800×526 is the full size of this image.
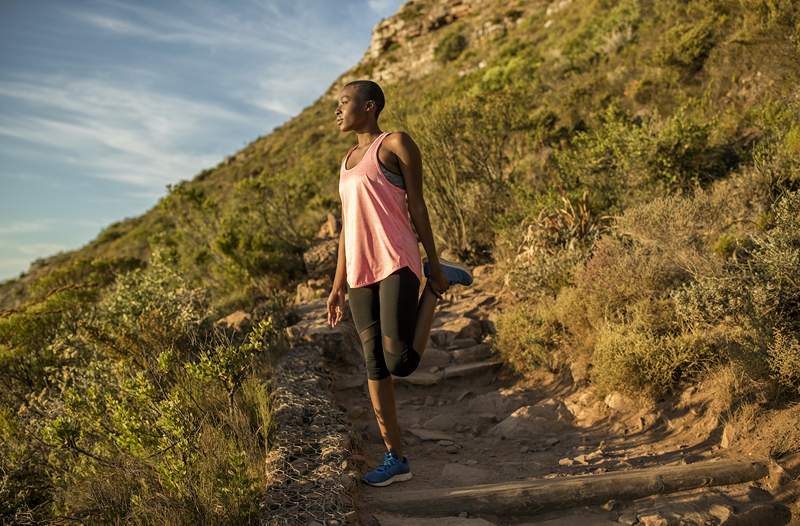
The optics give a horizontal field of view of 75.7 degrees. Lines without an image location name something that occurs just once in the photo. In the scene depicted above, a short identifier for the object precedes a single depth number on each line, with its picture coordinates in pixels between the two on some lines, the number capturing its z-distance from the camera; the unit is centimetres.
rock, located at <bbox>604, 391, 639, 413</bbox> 422
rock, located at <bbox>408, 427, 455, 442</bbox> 442
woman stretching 286
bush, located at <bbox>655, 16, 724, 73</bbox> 973
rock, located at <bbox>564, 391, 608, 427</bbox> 434
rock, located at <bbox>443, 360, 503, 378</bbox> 568
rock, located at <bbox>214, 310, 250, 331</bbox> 672
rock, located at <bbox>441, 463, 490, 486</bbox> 342
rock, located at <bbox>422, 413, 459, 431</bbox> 470
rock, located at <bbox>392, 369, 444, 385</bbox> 562
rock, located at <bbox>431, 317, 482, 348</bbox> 638
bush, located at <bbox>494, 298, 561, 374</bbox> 531
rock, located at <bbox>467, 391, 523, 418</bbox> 490
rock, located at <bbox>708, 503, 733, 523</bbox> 267
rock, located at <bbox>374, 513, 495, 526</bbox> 272
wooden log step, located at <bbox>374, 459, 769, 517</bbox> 284
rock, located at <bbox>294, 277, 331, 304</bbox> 855
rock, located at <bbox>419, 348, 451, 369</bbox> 598
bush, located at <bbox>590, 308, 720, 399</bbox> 400
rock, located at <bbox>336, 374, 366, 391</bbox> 538
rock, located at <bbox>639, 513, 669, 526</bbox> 267
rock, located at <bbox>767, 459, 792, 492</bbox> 286
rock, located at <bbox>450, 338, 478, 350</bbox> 628
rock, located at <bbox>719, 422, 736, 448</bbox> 338
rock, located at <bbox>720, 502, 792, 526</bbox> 267
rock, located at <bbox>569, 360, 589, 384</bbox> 480
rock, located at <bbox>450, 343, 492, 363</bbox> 603
